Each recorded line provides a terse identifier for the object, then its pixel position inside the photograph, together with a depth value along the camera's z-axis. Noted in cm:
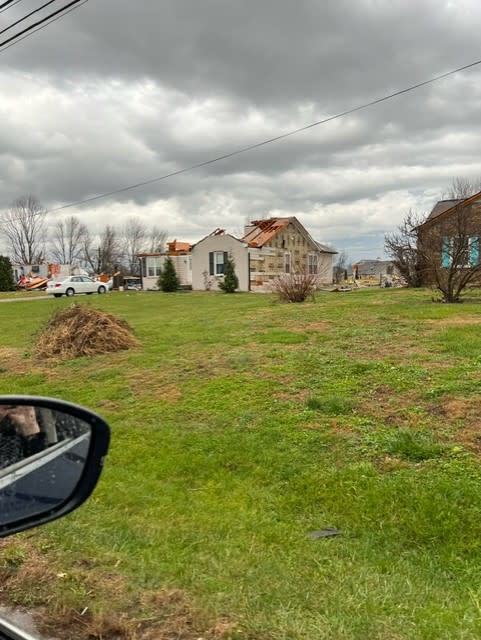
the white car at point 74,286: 3522
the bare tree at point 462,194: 2362
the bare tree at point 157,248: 8845
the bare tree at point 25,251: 8119
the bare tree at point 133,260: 8226
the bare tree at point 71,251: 8744
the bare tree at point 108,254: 8406
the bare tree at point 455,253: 1429
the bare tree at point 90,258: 8556
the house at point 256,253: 3481
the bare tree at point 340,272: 5460
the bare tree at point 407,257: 1680
